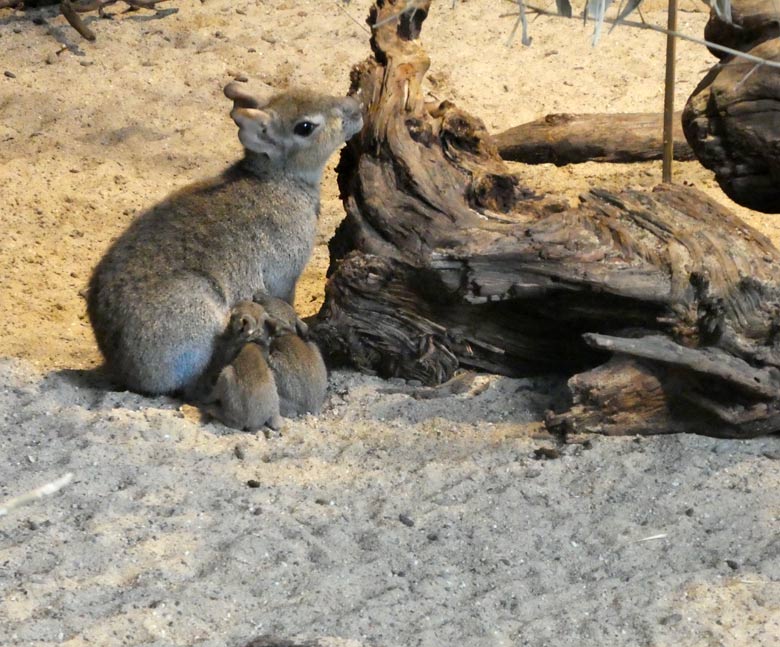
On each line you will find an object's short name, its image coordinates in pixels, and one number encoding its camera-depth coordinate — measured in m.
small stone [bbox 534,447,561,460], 10.22
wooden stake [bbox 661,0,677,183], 13.20
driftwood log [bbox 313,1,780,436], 10.27
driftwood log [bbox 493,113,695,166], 17.27
